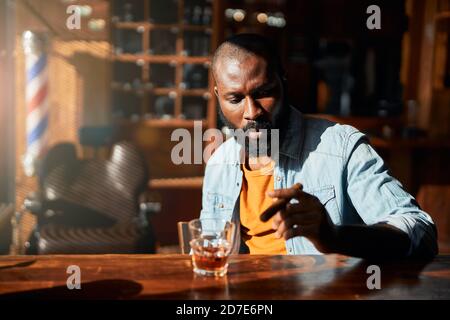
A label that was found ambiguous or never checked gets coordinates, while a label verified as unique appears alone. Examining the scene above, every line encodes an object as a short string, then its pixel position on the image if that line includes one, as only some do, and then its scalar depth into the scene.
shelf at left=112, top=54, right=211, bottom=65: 4.91
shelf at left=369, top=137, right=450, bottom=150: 4.27
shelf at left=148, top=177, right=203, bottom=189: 4.73
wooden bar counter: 1.29
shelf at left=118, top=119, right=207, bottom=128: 4.94
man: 1.75
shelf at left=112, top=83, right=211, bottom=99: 5.00
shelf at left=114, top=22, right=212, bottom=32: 4.87
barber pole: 4.41
